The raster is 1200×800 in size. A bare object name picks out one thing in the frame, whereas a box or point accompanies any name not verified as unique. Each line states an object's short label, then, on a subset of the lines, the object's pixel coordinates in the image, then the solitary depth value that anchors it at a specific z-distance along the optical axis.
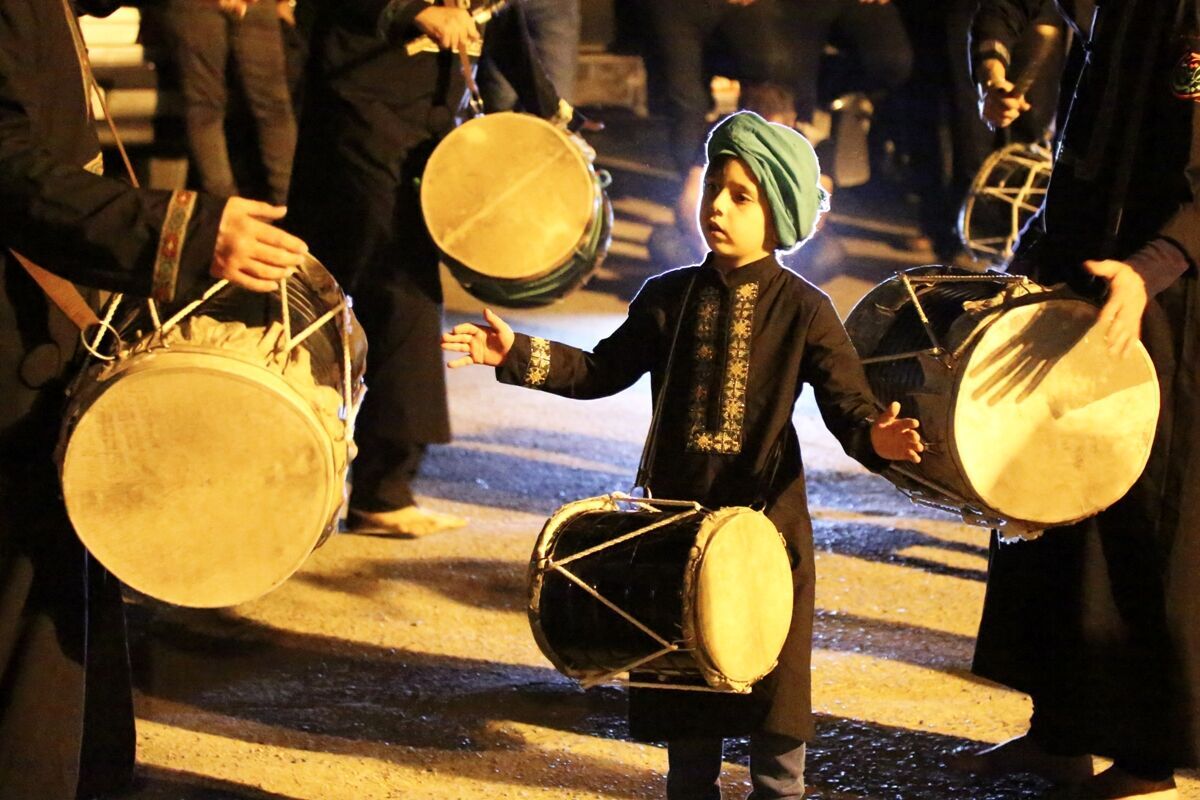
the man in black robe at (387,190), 7.86
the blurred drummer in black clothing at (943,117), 14.14
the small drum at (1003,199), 9.96
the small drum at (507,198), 7.59
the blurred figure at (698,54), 12.63
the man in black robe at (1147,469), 5.14
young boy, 5.05
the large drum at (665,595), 4.66
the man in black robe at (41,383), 4.24
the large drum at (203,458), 4.46
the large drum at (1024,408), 5.06
